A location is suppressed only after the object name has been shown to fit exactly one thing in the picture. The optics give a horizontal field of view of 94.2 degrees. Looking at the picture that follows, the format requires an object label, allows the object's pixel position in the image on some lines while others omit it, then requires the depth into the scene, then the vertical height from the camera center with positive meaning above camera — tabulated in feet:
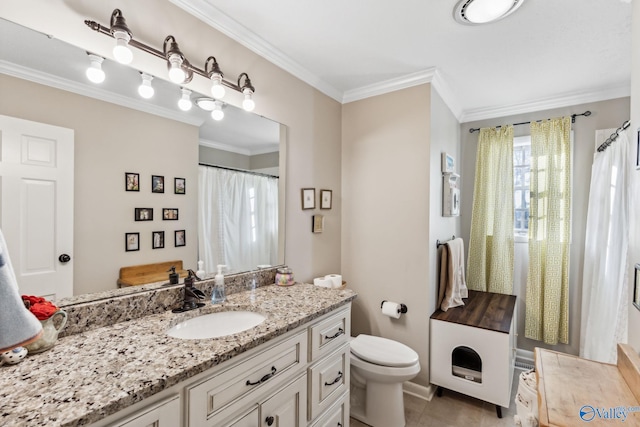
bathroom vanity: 2.37 -1.58
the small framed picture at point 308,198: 7.40 +0.30
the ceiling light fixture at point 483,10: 4.93 +3.47
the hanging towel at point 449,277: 8.05 -1.79
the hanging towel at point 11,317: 1.98 -0.76
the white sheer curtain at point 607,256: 6.38 -1.00
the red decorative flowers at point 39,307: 3.18 -1.09
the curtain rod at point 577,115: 8.64 +2.89
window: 9.68 +0.94
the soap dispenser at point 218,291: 5.00 -1.41
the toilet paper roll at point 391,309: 7.63 -2.54
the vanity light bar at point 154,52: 3.91 +2.35
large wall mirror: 3.51 +0.95
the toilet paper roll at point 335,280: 7.59 -1.78
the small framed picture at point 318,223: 7.73 -0.35
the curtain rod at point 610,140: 5.82 +1.73
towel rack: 8.03 -0.87
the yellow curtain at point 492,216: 9.59 -0.13
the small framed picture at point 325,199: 8.00 +0.31
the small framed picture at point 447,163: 8.32 +1.40
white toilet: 6.18 -3.65
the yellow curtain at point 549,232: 8.75 -0.59
